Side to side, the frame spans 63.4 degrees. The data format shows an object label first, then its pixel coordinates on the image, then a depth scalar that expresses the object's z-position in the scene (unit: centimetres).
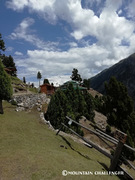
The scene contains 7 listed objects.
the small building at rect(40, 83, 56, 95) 4910
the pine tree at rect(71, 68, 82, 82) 7788
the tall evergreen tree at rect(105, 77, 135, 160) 1953
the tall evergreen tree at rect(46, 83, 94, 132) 1350
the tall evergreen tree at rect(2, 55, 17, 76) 5798
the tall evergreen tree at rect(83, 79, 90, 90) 7556
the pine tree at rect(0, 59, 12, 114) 1076
